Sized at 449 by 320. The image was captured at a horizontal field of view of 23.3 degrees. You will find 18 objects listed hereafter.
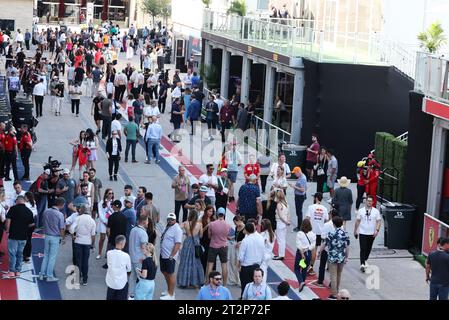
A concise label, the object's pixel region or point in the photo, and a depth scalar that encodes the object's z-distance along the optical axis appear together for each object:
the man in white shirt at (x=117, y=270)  15.45
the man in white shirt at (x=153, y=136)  28.56
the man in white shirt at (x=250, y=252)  16.81
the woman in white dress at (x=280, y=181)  22.38
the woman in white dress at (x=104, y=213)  19.19
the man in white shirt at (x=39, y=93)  34.41
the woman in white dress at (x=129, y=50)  60.19
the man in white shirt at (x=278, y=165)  22.78
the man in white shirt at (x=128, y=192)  19.31
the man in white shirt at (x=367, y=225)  19.34
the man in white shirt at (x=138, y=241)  17.06
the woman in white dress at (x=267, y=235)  17.52
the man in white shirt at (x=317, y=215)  19.33
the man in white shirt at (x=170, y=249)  17.14
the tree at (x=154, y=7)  81.62
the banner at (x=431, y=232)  20.09
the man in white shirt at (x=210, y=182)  21.48
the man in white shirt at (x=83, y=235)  17.70
